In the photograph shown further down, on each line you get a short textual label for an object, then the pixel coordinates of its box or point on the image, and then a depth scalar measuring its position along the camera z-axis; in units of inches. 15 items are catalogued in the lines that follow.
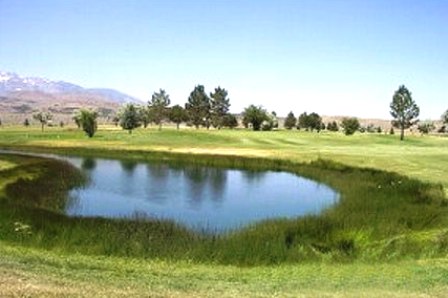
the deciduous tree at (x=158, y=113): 7634.8
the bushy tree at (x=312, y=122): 7795.3
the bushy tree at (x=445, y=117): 6766.7
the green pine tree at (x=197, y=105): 7618.1
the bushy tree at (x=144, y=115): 6510.8
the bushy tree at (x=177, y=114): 7332.7
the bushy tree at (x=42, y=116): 6835.6
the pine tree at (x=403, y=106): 5792.3
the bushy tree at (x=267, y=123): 6706.2
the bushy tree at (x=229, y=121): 7628.0
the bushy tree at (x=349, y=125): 6210.6
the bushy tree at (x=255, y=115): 6565.0
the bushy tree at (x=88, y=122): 4773.6
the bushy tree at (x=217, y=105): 7780.5
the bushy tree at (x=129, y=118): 5497.0
